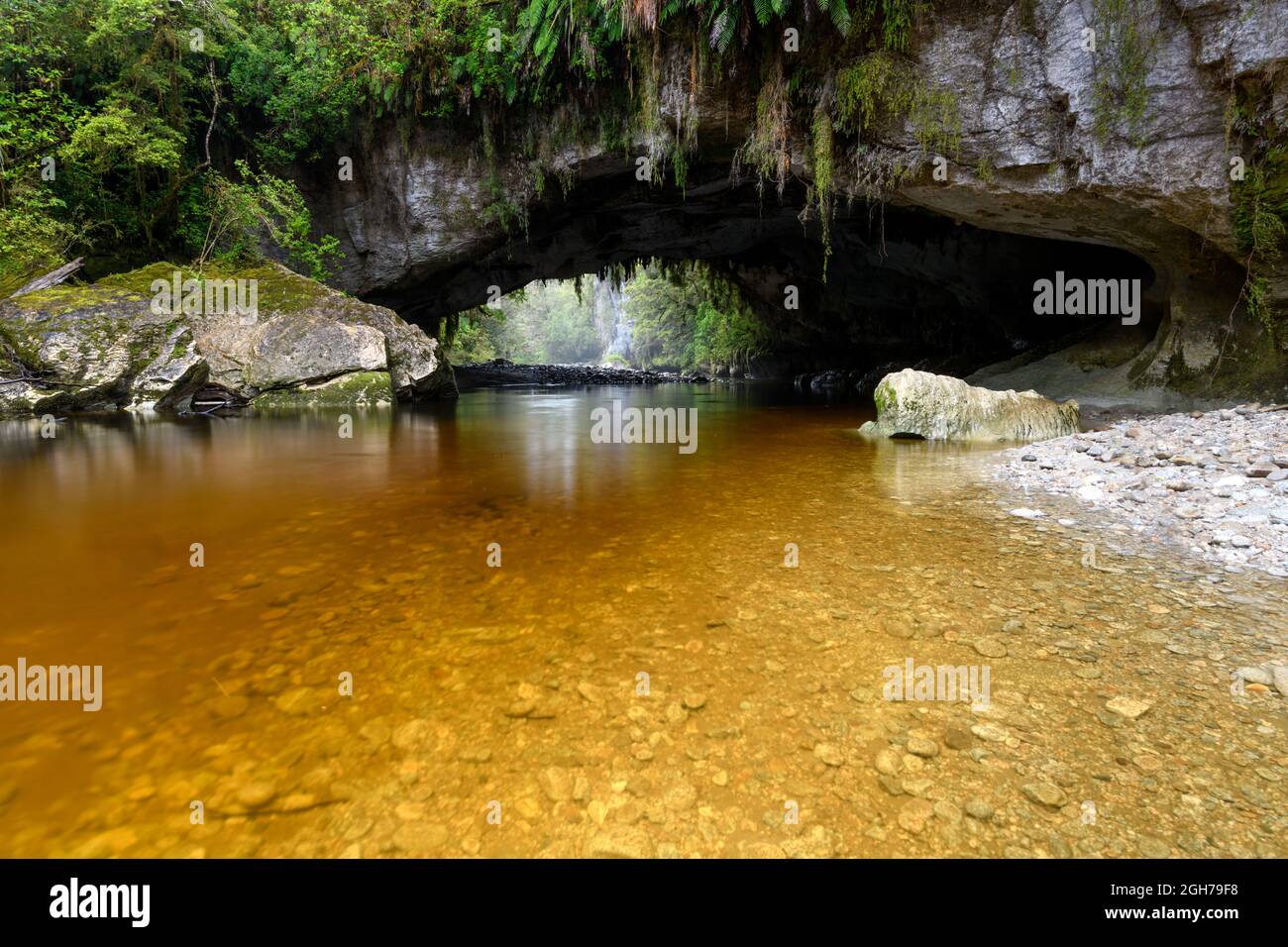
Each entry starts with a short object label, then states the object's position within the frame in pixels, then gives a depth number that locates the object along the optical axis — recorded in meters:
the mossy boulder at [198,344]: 10.51
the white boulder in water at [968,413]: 7.74
